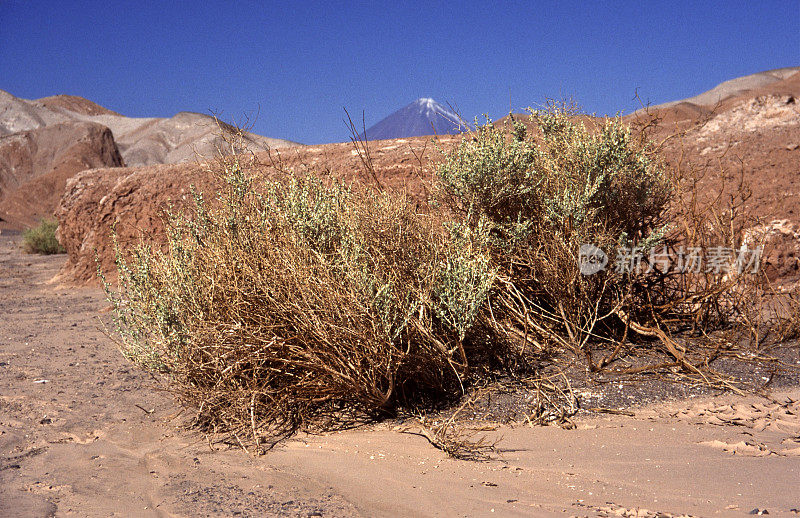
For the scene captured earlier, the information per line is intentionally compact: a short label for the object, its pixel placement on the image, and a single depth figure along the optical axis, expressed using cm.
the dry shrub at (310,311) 346
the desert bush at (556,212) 426
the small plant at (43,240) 1469
